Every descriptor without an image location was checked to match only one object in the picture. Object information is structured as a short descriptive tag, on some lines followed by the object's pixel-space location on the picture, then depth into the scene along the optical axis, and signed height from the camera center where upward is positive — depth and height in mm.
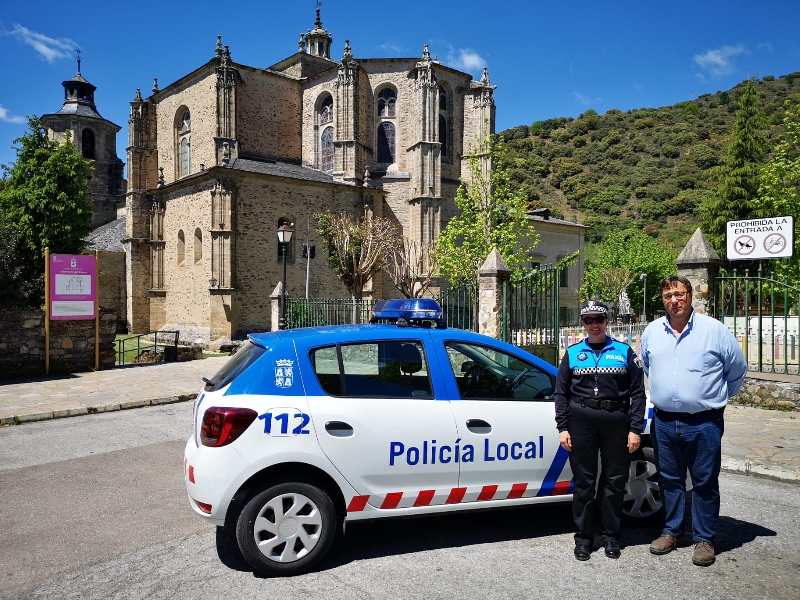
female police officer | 3736 -864
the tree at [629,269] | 40781 +1855
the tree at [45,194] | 23281 +4323
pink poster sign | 13539 +191
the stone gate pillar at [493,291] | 10562 +44
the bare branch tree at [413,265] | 26938 +1503
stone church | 26672 +7080
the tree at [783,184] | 18516 +3917
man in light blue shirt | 3676 -735
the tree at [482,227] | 24969 +3106
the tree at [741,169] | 38188 +8704
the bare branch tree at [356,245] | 25422 +2332
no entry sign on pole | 8883 +912
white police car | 3510 -960
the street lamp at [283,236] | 15477 +1644
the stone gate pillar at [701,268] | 9672 +443
